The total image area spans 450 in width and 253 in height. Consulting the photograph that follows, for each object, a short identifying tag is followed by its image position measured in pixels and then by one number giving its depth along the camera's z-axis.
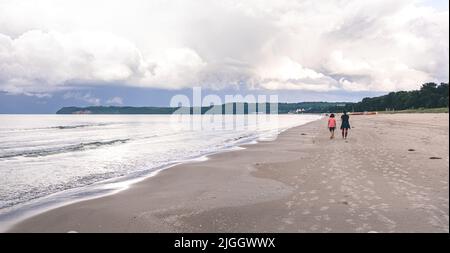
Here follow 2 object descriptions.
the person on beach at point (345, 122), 28.75
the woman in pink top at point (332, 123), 30.38
